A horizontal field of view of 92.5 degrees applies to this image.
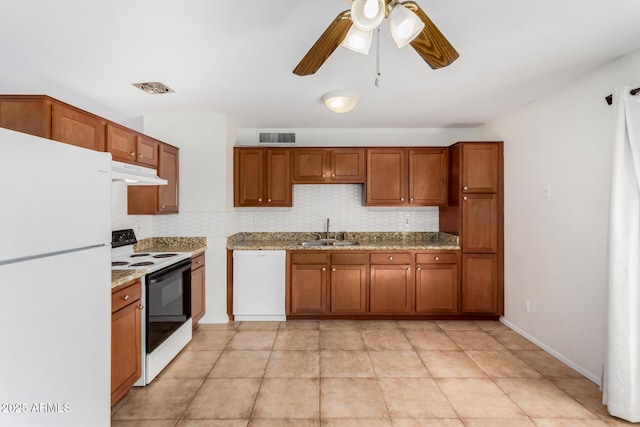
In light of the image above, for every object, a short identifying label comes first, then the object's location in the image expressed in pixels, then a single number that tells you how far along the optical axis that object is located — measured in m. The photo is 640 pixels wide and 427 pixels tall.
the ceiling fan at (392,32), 1.24
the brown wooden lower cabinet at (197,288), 3.28
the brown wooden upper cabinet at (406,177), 3.96
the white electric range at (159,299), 2.38
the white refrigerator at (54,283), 1.09
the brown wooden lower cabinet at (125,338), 2.00
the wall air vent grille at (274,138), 4.19
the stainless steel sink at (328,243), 3.95
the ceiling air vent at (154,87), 2.68
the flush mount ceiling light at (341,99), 2.81
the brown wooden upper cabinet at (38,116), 1.93
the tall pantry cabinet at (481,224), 3.64
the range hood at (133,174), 2.18
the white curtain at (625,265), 1.93
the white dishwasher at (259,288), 3.69
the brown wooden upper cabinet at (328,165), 3.97
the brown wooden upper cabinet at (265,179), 3.95
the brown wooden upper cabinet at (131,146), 2.56
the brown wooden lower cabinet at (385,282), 3.68
